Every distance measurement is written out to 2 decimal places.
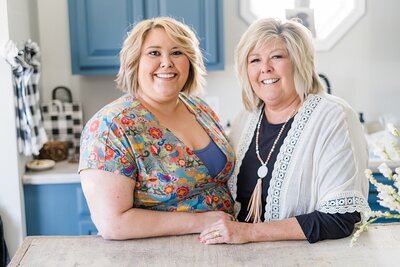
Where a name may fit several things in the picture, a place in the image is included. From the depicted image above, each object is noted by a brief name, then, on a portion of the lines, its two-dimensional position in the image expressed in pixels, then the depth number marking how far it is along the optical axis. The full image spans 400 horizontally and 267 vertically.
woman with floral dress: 1.64
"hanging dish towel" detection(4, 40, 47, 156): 2.82
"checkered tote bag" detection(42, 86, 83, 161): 3.38
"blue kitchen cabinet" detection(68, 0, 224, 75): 3.08
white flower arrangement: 1.11
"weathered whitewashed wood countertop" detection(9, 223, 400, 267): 1.48
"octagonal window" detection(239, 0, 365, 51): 3.47
